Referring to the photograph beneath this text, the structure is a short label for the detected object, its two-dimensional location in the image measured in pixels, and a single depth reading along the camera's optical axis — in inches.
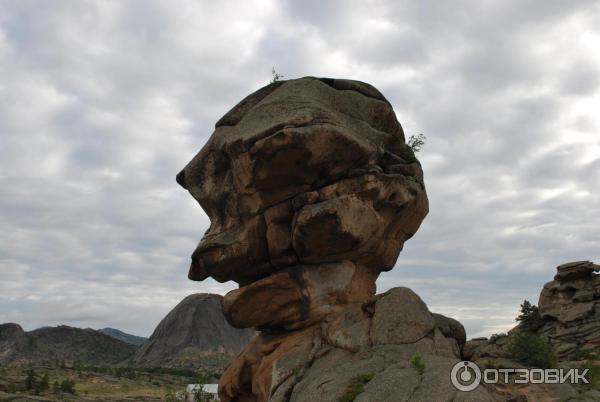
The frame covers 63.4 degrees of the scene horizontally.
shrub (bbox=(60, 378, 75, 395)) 2331.4
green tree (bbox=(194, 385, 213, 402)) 1182.7
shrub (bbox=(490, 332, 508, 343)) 2320.9
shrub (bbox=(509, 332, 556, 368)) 1277.1
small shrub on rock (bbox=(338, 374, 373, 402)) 579.8
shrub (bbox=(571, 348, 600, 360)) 1764.5
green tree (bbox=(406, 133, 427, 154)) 1031.6
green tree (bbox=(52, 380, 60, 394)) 2249.1
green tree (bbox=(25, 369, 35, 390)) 2262.2
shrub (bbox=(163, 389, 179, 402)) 1200.1
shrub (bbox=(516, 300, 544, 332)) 2432.3
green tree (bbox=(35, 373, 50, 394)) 2237.9
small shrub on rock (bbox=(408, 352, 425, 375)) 567.2
